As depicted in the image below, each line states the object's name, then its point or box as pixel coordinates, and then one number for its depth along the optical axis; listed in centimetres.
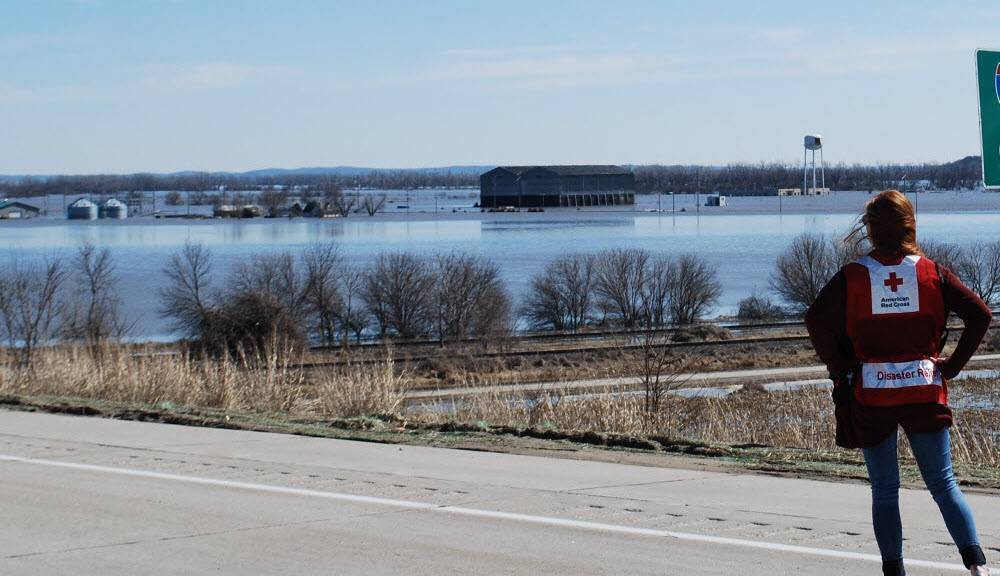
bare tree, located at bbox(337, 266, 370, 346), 6272
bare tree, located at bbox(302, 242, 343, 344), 6250
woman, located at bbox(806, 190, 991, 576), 544
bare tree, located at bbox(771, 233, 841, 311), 6931
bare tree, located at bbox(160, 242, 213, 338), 5659
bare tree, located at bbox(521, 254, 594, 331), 6569
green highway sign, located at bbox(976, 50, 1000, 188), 792
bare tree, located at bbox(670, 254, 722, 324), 6700
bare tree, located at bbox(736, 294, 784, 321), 6525
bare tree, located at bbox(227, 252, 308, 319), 6084
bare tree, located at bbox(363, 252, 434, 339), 6341
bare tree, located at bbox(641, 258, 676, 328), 6606
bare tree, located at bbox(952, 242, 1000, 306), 6894
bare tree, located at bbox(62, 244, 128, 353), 5309
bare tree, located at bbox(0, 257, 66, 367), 5655
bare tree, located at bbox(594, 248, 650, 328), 6756
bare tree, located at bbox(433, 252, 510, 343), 6019
